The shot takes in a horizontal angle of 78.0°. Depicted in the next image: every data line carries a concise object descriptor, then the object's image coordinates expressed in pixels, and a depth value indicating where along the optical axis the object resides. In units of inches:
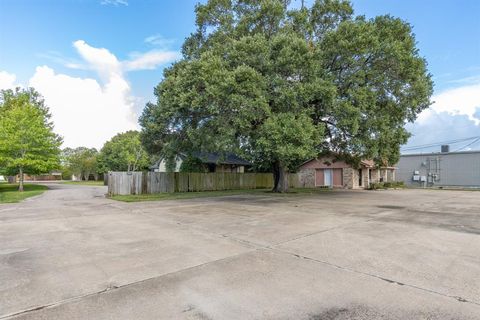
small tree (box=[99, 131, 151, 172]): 1589.6
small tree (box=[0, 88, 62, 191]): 863.1
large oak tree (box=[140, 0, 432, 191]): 495.2
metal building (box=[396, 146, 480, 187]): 1115.9
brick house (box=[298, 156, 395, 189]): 1115.3
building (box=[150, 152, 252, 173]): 969.3
